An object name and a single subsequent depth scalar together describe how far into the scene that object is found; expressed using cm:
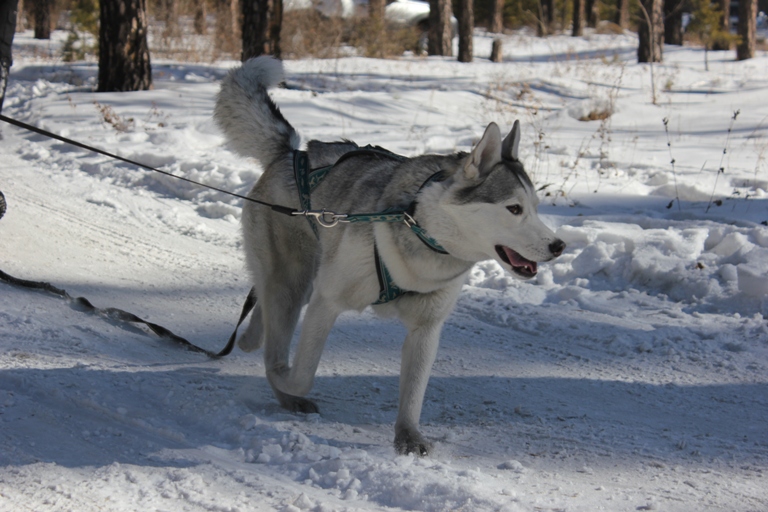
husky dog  326
